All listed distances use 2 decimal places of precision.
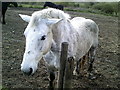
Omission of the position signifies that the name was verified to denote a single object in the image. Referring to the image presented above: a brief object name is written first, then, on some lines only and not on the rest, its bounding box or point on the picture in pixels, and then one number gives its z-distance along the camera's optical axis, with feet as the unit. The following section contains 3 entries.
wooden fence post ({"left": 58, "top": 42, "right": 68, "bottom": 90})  6.77
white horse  7.43
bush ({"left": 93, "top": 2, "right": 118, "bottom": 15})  72.64
